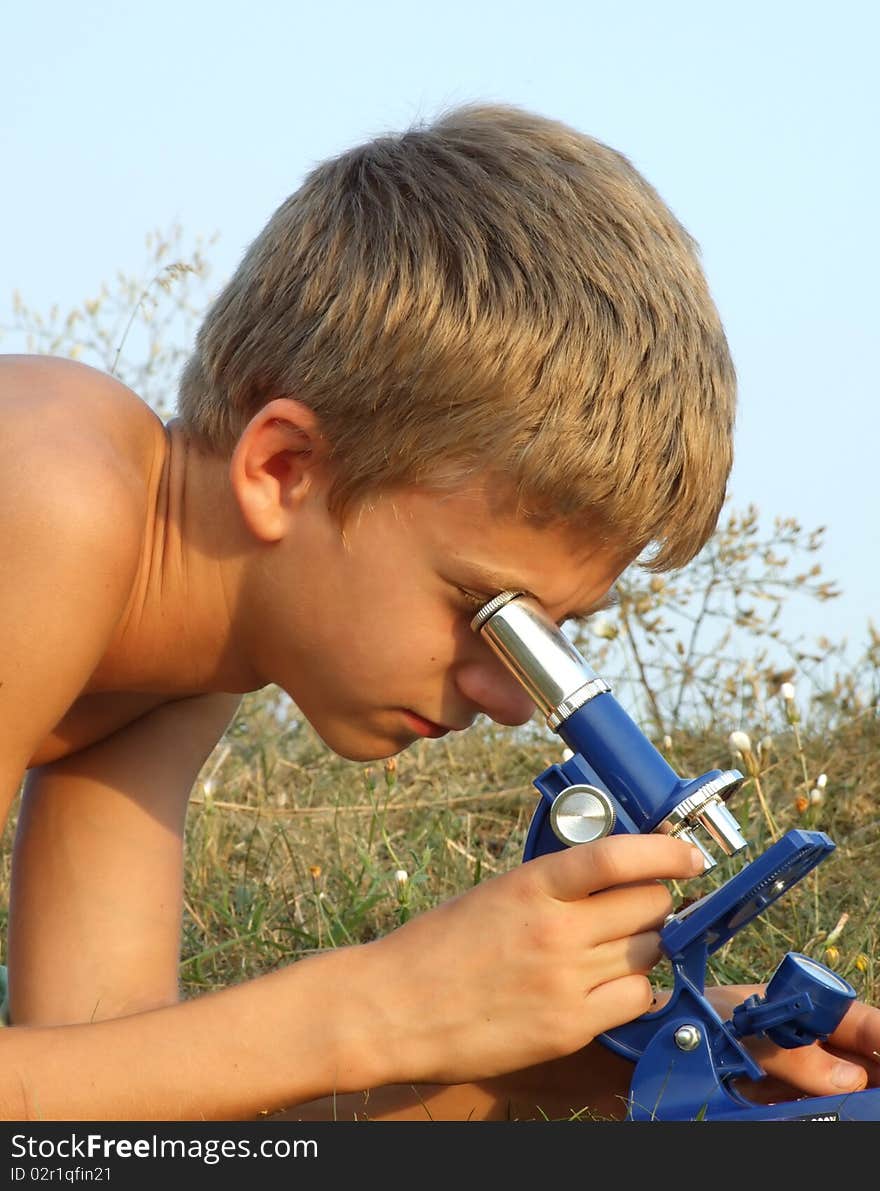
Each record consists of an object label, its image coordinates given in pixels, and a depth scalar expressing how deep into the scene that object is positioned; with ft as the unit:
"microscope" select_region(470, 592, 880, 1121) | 6.63
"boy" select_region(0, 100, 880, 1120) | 6.68
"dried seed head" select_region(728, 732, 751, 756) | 9.83
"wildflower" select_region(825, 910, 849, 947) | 9.73
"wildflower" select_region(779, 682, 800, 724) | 11.23
